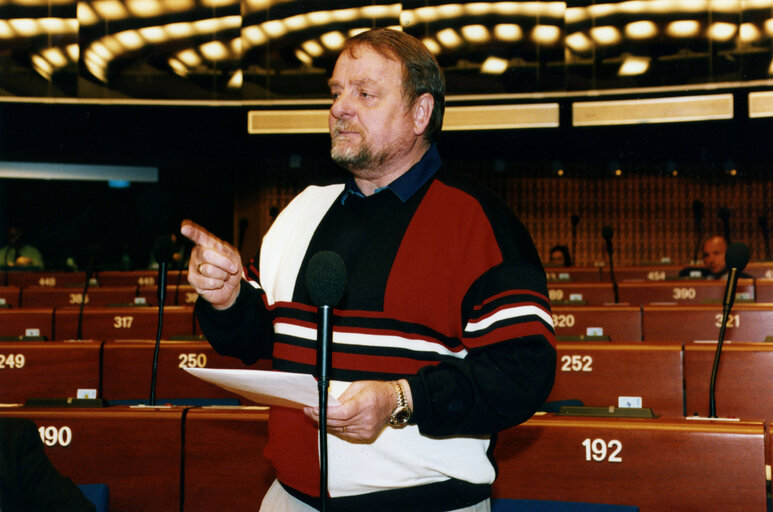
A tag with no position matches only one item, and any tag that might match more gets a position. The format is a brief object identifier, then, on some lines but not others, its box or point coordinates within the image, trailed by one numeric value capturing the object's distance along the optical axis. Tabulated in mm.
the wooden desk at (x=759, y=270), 8391
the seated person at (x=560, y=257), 11047
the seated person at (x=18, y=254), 10705
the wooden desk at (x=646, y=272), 8805
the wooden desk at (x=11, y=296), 7375
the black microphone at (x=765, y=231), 12721
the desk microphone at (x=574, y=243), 11835
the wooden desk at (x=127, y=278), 9219
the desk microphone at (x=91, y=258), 5371
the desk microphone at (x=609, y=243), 6590
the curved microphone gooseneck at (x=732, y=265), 2900
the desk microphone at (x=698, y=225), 13172
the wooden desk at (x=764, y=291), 6379
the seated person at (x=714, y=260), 7516
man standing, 1422
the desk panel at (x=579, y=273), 8992
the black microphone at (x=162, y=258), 2832
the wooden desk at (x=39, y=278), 9266
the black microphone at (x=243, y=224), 8220
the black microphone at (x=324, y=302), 1204
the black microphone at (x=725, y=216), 10172
